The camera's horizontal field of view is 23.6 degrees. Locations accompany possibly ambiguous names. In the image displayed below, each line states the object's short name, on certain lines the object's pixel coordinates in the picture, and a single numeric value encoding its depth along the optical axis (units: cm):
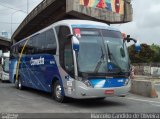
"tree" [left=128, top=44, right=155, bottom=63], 9764
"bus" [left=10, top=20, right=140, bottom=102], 1377
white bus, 3372
